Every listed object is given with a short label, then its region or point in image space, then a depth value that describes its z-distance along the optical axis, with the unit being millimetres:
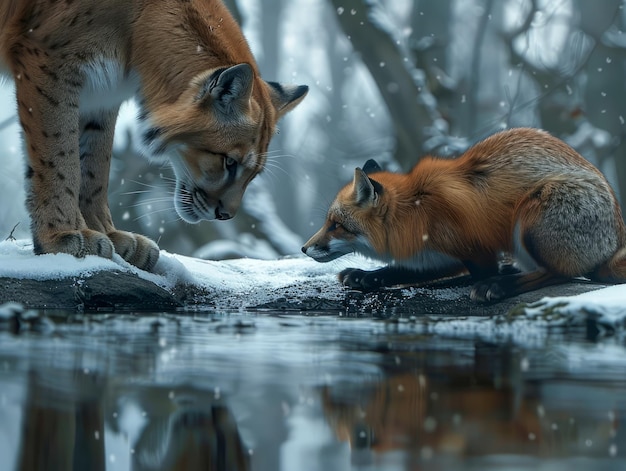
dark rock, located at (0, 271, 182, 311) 5512
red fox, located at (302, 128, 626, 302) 6016
